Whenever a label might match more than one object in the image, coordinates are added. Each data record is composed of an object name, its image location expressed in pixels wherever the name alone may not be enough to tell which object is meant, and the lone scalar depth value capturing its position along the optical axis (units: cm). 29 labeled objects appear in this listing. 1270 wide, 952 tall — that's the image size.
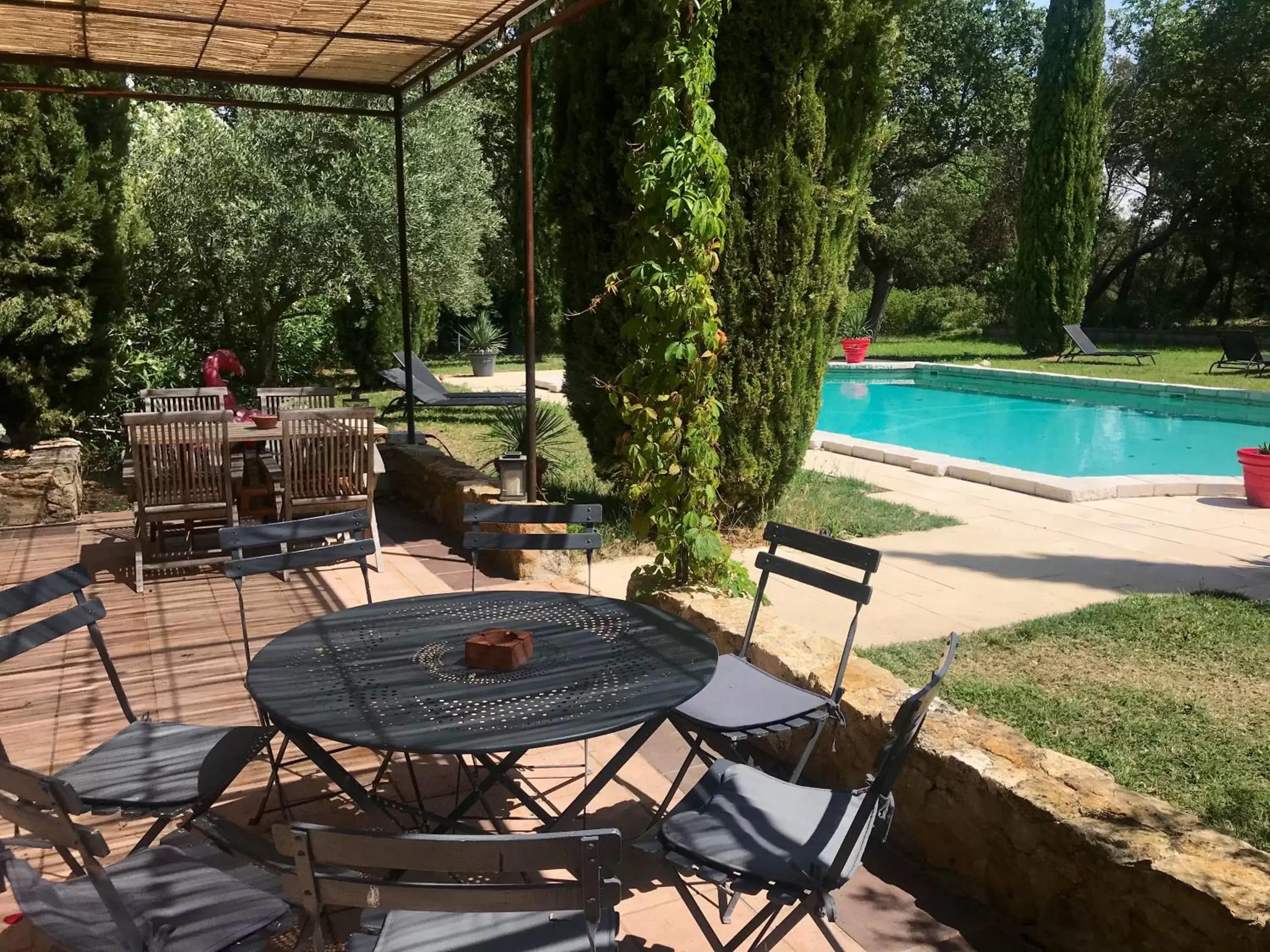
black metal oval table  203
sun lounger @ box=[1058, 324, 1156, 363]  1791
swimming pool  1158
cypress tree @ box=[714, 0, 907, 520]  577
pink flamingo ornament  712
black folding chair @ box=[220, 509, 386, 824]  290
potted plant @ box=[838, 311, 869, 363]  1858
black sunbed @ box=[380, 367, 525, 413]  1007
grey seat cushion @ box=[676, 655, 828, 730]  262
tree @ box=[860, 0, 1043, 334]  2372
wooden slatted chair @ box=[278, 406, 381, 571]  531
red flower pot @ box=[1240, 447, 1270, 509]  696
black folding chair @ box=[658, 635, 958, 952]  190
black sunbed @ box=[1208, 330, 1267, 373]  1580
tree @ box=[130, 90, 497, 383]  988
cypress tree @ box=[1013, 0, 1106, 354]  1831
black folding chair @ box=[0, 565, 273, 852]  223
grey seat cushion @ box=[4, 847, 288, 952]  169
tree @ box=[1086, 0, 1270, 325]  2072
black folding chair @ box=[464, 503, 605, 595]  329
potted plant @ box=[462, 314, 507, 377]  1585
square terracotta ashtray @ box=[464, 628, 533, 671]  235
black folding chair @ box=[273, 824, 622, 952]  139
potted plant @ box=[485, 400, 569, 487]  718
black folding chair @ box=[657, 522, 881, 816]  261
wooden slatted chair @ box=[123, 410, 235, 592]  508
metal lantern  600
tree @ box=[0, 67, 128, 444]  680
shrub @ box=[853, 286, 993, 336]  2531
